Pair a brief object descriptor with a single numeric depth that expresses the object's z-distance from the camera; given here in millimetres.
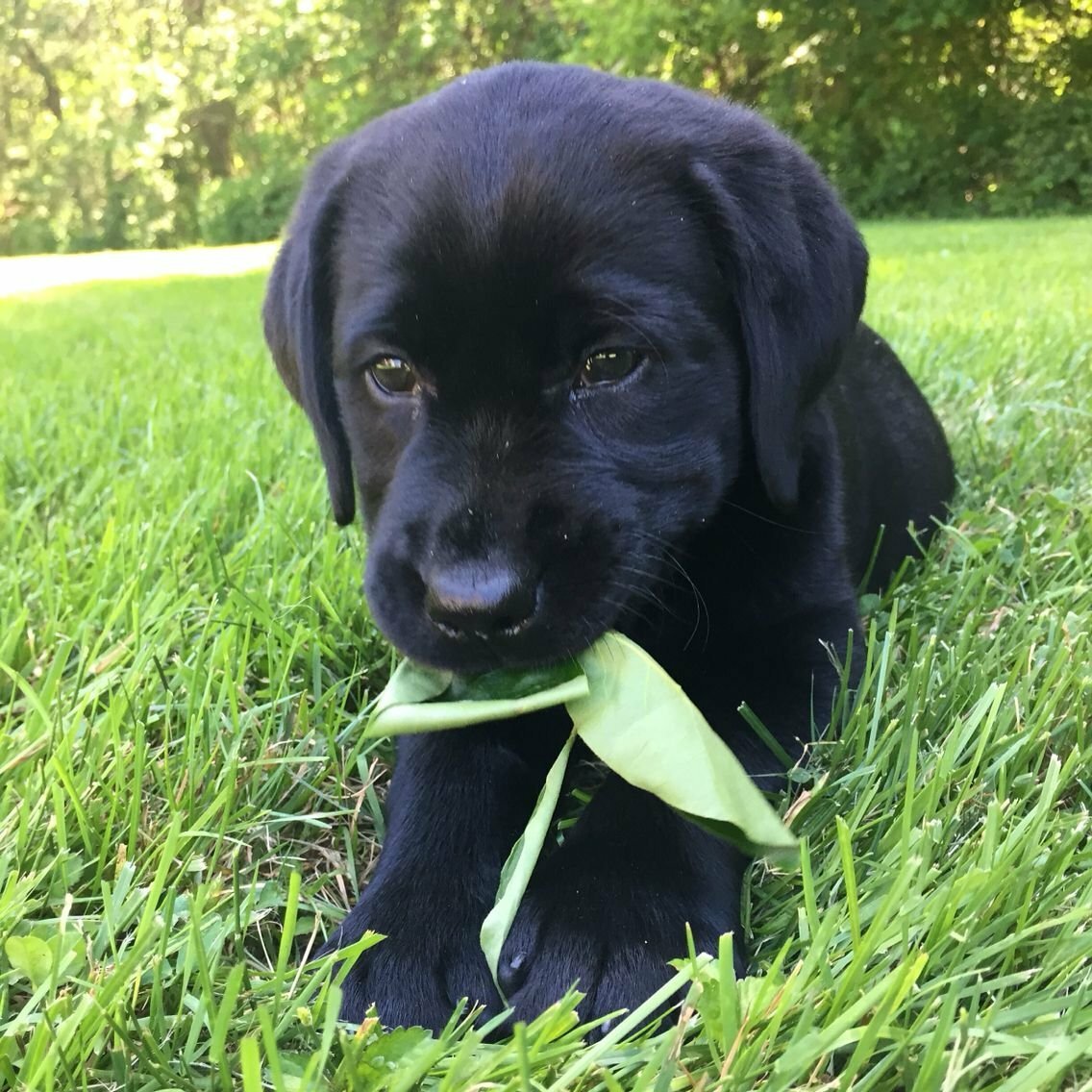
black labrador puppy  252
